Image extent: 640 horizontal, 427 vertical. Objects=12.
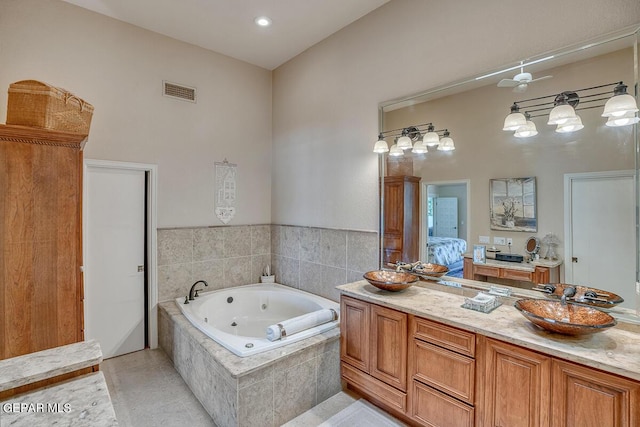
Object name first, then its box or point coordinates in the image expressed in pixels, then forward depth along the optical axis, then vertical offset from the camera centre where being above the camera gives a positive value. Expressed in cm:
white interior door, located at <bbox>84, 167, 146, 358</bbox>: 312 -50
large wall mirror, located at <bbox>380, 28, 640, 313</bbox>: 179 +31
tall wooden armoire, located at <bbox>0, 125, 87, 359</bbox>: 182 -17
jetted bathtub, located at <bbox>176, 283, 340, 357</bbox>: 343 -110
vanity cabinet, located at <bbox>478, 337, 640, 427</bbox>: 131 -84
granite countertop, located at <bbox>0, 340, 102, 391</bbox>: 104 -56
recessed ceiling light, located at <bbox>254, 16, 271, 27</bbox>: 319 +205
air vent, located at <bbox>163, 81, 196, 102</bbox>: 357 +146
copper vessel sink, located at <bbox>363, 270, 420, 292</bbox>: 233 -53
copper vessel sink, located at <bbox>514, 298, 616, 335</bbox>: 147 -55
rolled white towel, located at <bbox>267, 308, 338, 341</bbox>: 244 -94
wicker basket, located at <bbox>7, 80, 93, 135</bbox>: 191 +68
